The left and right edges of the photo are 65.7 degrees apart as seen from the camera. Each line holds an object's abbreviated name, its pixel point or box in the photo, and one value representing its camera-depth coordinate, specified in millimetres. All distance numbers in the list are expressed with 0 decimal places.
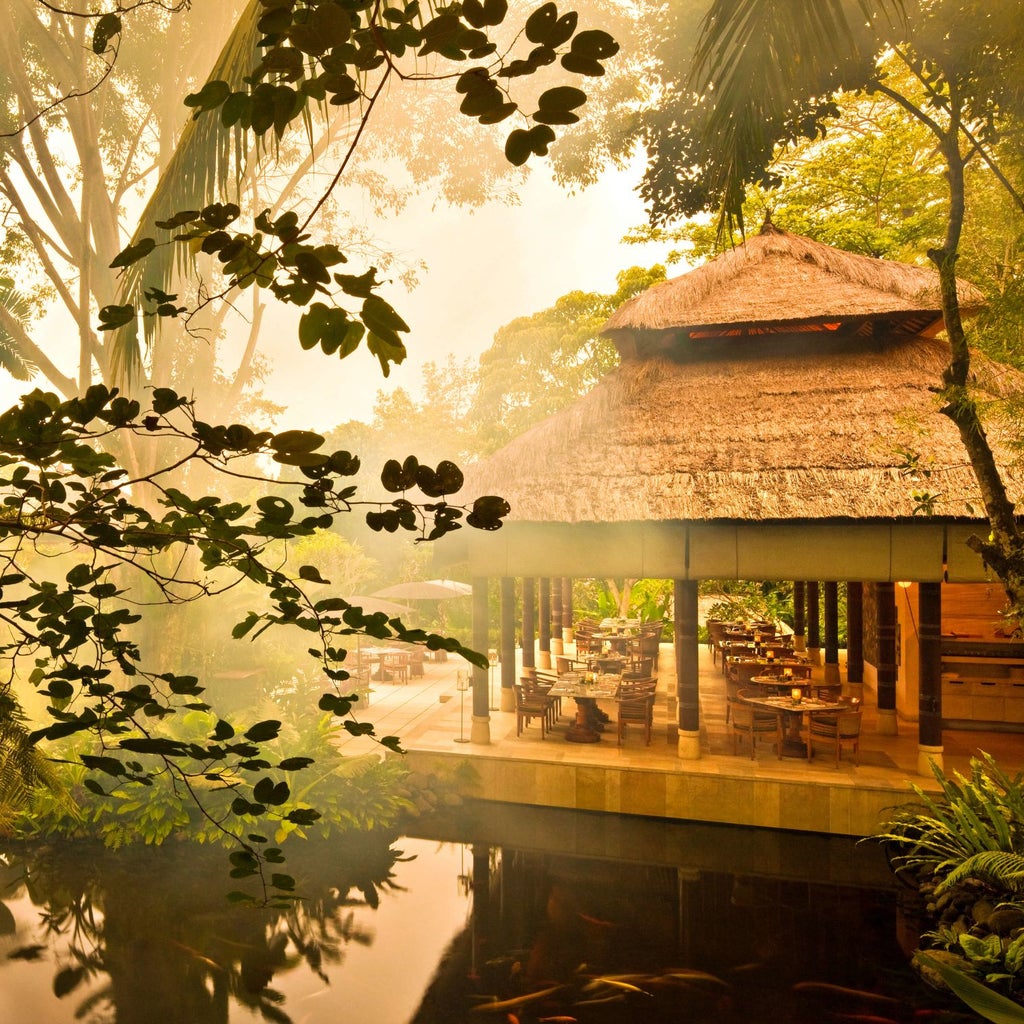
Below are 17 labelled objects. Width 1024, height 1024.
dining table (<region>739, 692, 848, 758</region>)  9648
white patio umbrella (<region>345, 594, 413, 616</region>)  14259
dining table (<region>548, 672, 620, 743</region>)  10430
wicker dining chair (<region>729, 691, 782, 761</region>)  9789
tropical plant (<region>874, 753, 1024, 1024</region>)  6141
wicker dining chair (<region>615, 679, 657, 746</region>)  10352
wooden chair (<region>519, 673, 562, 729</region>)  10852
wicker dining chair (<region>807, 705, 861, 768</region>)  9375
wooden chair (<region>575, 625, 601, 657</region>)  14586
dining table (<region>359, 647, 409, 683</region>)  15297
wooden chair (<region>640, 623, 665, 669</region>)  14765
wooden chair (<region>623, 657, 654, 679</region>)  11781
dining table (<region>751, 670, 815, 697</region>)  10266
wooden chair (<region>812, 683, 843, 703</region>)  10430
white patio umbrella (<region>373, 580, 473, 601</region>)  15516
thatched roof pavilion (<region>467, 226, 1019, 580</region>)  9391
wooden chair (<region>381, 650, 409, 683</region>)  15475
